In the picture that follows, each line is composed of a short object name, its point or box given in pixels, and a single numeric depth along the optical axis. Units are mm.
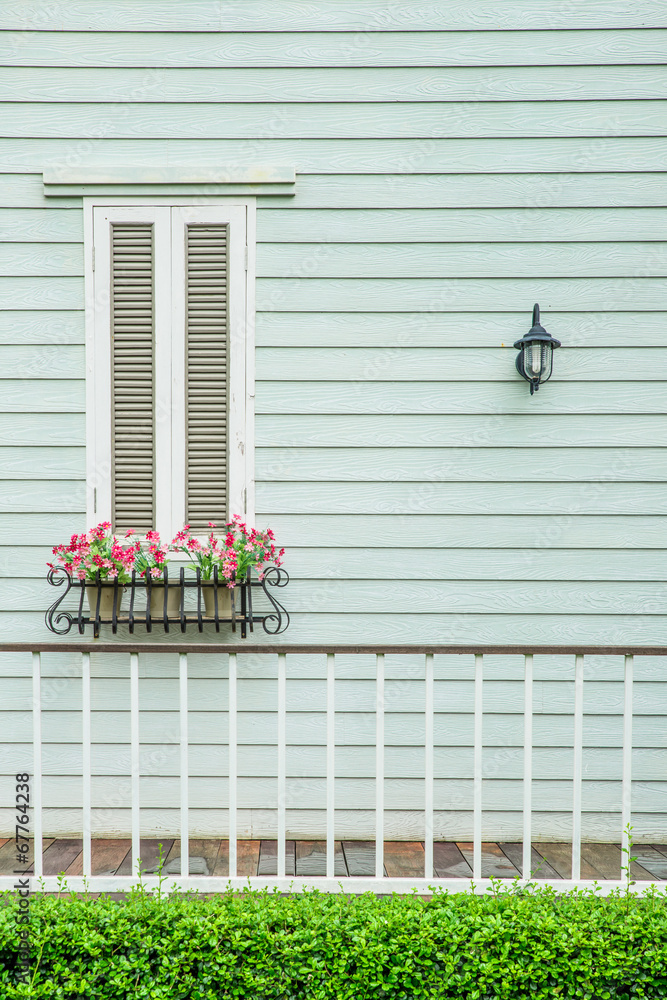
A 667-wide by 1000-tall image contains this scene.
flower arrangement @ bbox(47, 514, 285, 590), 2895
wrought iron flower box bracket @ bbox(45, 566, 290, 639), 2932
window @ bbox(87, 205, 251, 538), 3043
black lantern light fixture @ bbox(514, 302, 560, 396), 2945
